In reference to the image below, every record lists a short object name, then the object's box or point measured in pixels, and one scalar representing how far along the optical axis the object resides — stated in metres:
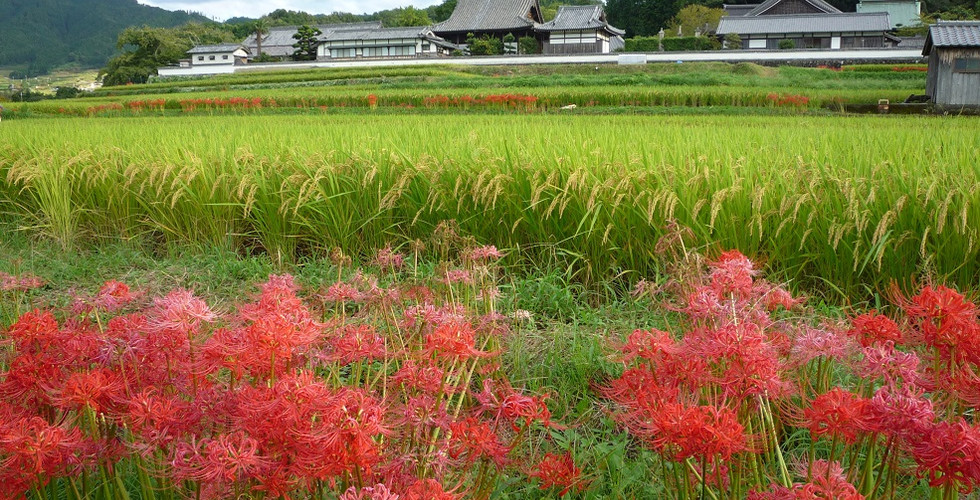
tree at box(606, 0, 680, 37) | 47.47
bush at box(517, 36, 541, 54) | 35.94
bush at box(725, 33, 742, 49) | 34.97
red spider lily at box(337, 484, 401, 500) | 0.69
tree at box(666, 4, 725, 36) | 43.83
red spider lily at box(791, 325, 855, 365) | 1.03
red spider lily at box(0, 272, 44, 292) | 1.50
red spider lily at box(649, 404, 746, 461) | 0.74
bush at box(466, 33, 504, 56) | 35.66
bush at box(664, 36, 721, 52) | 34.16
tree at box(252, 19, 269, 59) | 45.91
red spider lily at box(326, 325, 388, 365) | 1.05
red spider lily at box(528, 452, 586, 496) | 1.06
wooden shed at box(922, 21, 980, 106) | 12.26
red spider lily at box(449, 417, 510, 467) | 0.89
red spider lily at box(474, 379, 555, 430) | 0.91
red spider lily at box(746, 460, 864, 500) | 0.75
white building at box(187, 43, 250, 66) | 45.28
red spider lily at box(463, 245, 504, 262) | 1.70
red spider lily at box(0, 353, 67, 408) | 0.99
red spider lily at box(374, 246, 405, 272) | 1.95
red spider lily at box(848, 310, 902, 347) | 1.02
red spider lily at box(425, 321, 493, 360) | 0.91
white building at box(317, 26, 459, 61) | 38.88
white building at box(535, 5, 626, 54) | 35.84
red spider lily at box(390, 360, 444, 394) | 0.99
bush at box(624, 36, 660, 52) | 34.38
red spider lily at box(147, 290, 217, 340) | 0.88
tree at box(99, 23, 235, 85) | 38.91
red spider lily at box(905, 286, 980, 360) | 0.91
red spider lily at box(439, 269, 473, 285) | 1.62
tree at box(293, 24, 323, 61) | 39.62
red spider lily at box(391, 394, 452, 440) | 0.96
